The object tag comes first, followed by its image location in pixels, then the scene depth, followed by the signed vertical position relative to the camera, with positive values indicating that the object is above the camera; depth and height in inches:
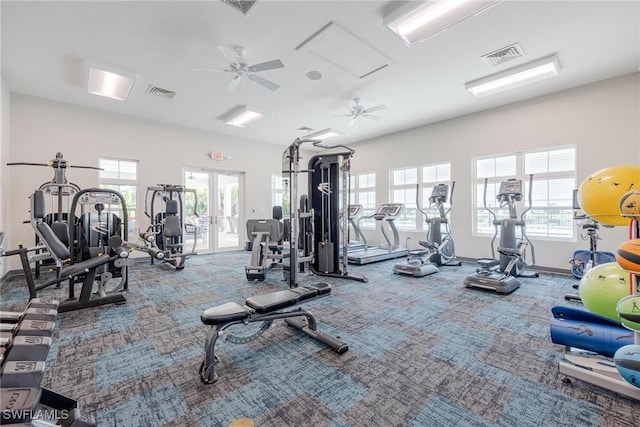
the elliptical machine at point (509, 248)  174.7 -28.3
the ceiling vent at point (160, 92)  199.4 +87.2
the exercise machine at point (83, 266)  123.3 -28.6
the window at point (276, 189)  366.6 +25.4
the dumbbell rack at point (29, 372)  38.4 -25.5
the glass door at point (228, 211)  323.0 -4.2
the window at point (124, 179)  244.5 +27.0
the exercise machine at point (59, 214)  159.0 -3.9
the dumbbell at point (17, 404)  36.9 -27.4
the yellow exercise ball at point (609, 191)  71.3 +4.4
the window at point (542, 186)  208.7 +17.5
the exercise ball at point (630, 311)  59.7 -23.4
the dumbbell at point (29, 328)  50.8 -23.1
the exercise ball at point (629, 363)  62.2 -36.7
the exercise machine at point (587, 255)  166.4 -31.2
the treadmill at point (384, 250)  249.3 -44.8
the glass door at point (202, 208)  308.5 +0.1
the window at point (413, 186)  281.7 +24.2
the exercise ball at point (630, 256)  60.5 -11.2
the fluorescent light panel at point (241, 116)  234.5 +85.1
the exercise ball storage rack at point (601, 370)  67.8 -44.8
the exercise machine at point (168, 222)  225.6 -12.1
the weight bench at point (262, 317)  78.4 -34.6
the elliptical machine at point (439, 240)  229.5 -28.7
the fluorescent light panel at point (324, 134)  300.7 +84.7
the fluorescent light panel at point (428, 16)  112.3 +84.5
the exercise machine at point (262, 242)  188.9 -24.8
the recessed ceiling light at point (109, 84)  170.9 +84.3
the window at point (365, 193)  350.3 +18.9
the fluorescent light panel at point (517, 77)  163.3 +85.6
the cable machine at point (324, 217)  197.3 -6.9
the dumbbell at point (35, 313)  56.8 -22.5
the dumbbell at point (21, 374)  40.4 -25.3
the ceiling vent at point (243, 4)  114.0 +86.7
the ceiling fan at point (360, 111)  218.5 +82.9
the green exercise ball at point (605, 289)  73.6 -22.8
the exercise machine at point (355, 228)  277.2 -23.9
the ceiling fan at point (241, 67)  140.4 +79.5
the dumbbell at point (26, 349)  44.9 -24.1
